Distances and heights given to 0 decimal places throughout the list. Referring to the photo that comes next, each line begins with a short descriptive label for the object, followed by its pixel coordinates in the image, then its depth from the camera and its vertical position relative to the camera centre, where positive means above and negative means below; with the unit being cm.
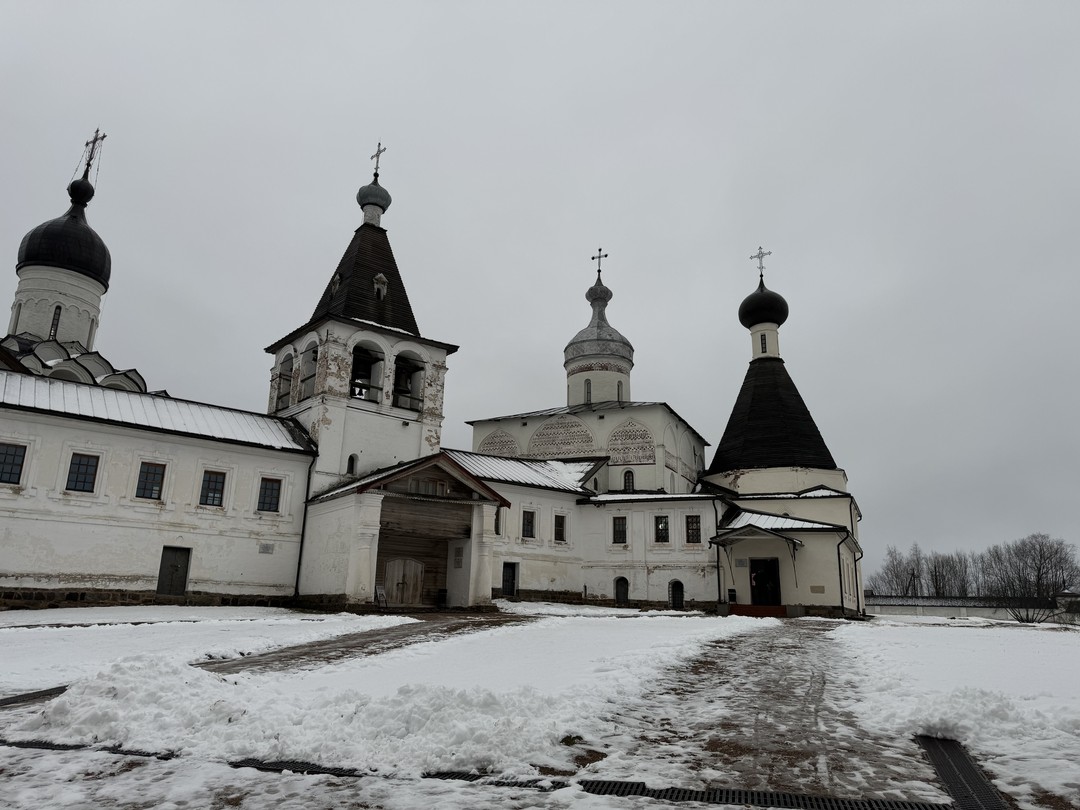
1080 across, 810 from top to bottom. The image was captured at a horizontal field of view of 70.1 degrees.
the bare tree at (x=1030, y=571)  6525 +401
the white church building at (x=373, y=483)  2122 +366
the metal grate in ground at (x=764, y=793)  430 -108
